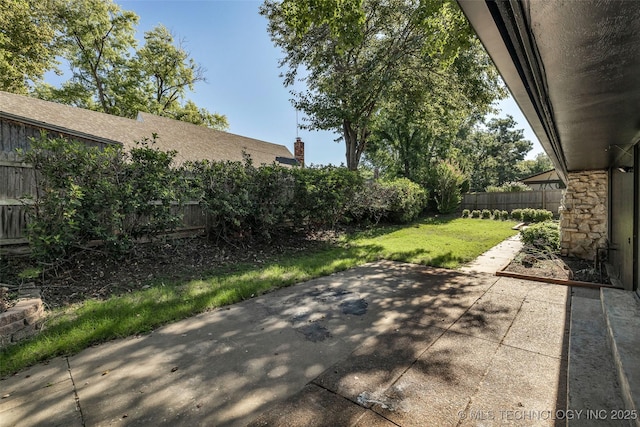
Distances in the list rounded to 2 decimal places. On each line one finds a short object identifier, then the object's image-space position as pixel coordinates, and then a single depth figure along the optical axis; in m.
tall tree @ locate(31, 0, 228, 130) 17.81
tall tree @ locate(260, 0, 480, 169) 6.05
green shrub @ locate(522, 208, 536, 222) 14.11
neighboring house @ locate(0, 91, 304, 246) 4.24
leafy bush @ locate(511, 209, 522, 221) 14.66
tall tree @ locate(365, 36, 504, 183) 9.33
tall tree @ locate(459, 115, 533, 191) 30.83
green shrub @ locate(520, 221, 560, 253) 6.62
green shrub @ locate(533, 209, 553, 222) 13.74
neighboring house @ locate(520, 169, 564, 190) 13.61
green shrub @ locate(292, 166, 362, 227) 6.91
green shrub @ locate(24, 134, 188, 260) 3.79
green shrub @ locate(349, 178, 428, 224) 10.16
